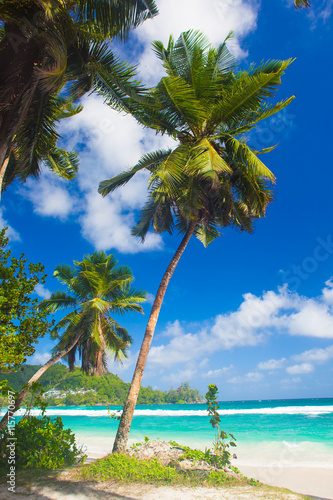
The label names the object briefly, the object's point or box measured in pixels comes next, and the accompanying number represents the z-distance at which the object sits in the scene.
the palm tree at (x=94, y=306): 12.46
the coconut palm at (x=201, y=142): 7.72
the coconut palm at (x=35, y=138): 5.54
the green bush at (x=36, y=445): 6.18
